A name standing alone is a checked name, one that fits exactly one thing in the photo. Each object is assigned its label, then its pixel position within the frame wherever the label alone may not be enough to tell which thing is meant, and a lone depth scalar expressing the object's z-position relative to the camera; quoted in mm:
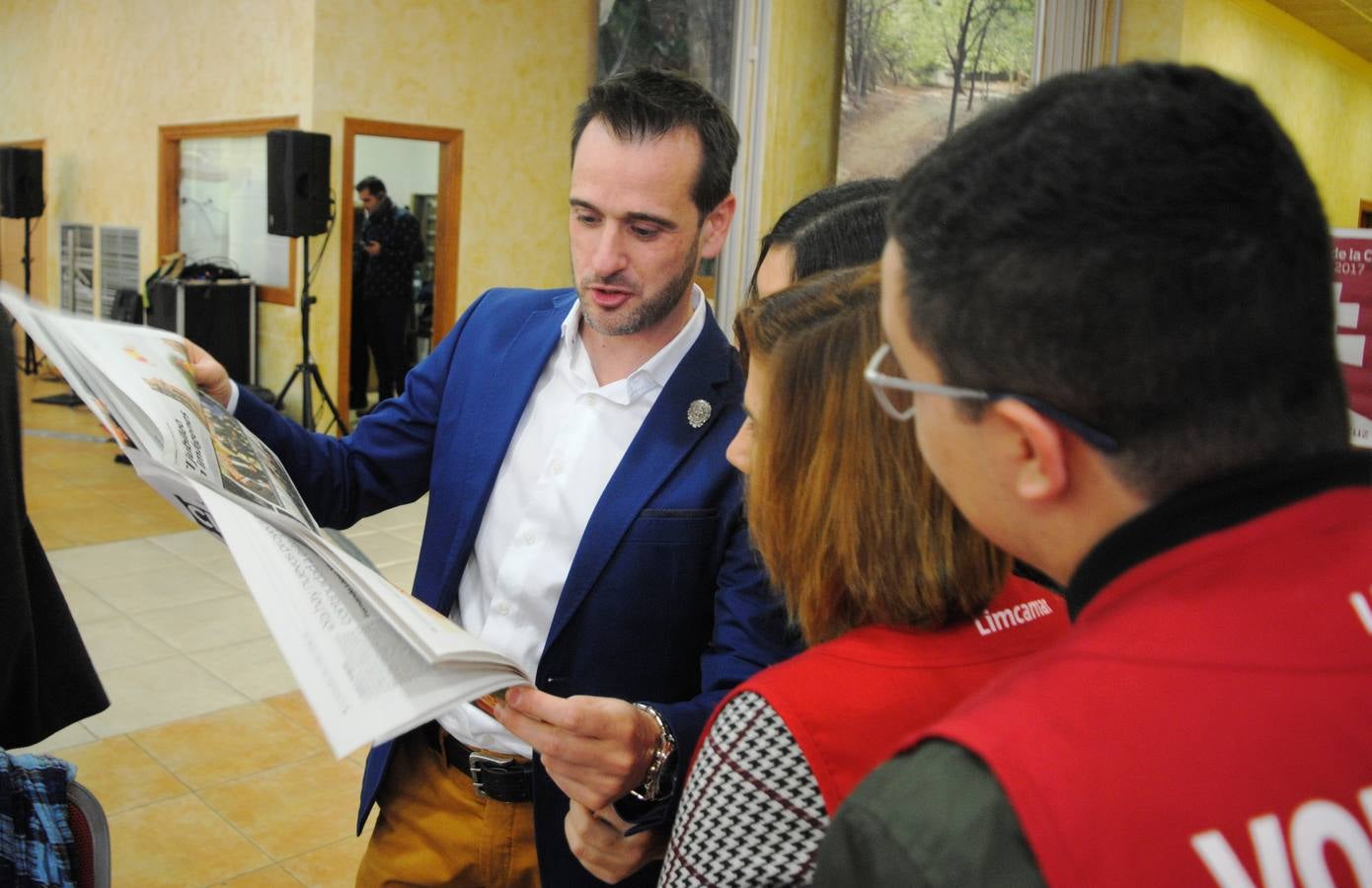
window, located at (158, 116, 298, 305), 8211
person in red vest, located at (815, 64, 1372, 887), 535
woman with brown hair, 811
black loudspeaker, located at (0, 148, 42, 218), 10016
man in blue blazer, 1463
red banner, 3395
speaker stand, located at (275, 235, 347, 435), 7207
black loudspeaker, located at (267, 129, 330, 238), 7125
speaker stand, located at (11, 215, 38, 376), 10578
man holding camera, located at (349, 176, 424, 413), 8594
